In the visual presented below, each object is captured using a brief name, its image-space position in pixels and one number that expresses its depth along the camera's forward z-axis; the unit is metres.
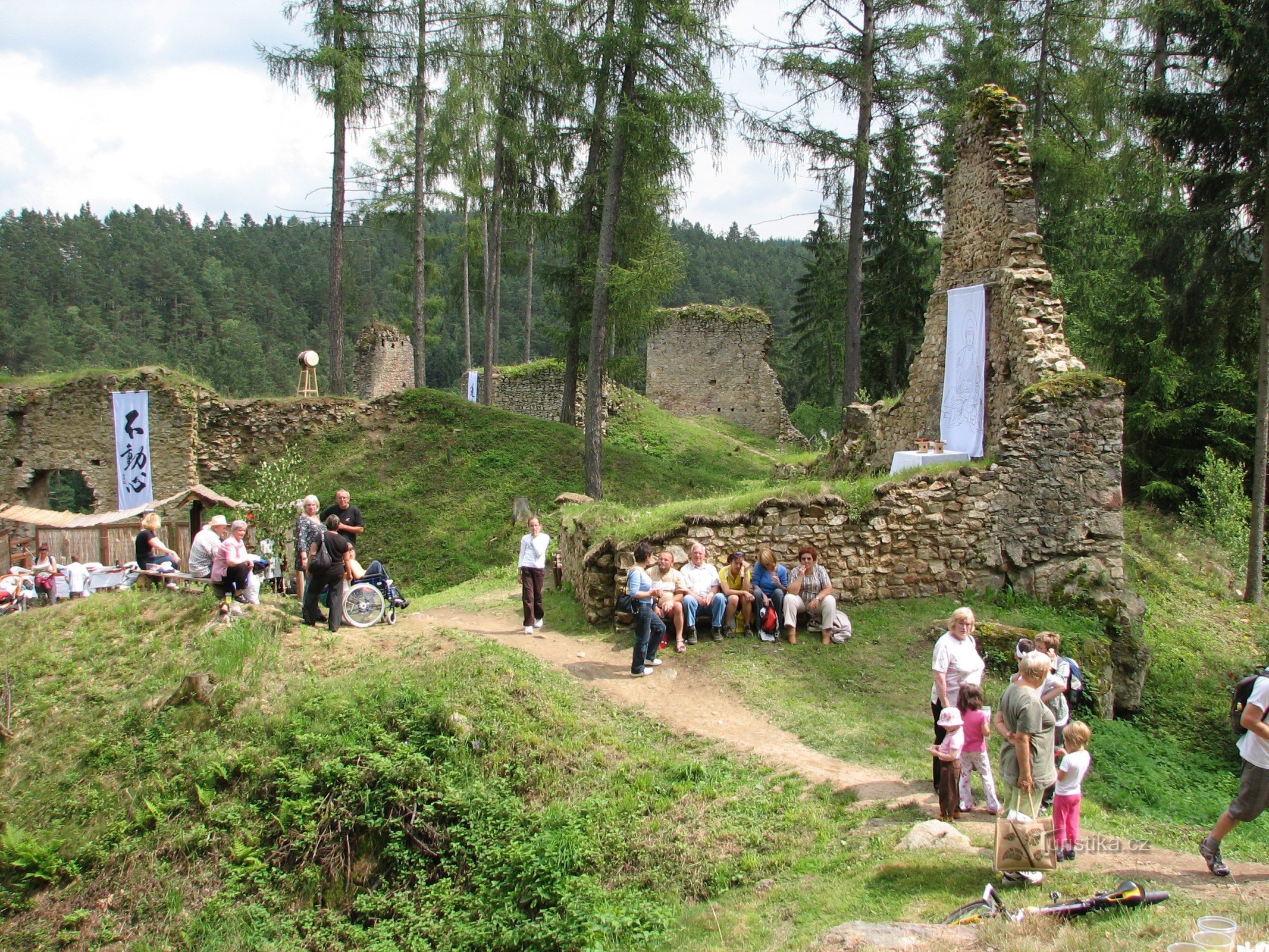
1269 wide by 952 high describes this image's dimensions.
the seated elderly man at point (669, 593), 8.91
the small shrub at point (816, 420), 27.22
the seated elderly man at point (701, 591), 9.18
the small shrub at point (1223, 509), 14.70
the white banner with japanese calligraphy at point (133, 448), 17.02
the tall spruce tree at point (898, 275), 24.70
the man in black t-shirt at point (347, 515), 9.52
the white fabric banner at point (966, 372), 12.09
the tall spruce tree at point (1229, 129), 12.56
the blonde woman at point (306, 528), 9.23
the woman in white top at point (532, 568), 9.91
